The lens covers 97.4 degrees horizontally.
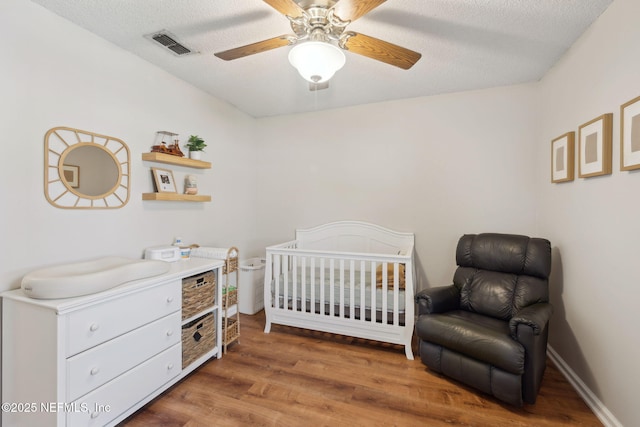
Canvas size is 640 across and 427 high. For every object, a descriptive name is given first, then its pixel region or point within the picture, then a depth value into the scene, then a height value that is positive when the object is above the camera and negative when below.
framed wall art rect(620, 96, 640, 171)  1.45 +0.42
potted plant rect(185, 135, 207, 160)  2.73 +0.62
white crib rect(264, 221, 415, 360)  2.44 -0.78
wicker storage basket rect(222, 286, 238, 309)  2.48 -0.81
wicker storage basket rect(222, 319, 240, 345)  2.46 -1.09
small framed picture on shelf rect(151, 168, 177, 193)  2.42 +0.27
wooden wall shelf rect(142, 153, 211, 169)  2.32 +0.44
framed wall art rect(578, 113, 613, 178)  1.69 +0.43
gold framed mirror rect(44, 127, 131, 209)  1.78 +0.28
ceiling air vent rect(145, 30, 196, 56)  1.99 +1.24
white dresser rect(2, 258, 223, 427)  1.37 -0.79
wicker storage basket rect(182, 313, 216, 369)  2.08 -0.99
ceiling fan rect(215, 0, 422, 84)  1.35 +0.96
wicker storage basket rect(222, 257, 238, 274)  2.50 -0.50
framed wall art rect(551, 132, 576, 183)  2.11 +0.44
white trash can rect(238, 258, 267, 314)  3.29 -0.92
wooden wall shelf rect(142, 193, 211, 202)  2.33 +0.12
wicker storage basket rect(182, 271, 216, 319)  2.08 -0.64
